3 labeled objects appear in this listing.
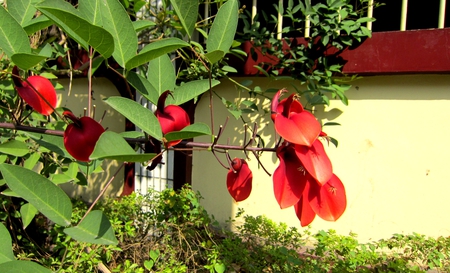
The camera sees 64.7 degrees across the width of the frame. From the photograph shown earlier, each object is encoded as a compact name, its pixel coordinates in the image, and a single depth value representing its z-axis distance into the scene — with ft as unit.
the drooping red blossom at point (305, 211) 1.32
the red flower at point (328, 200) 1.31
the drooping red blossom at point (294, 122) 1.19
